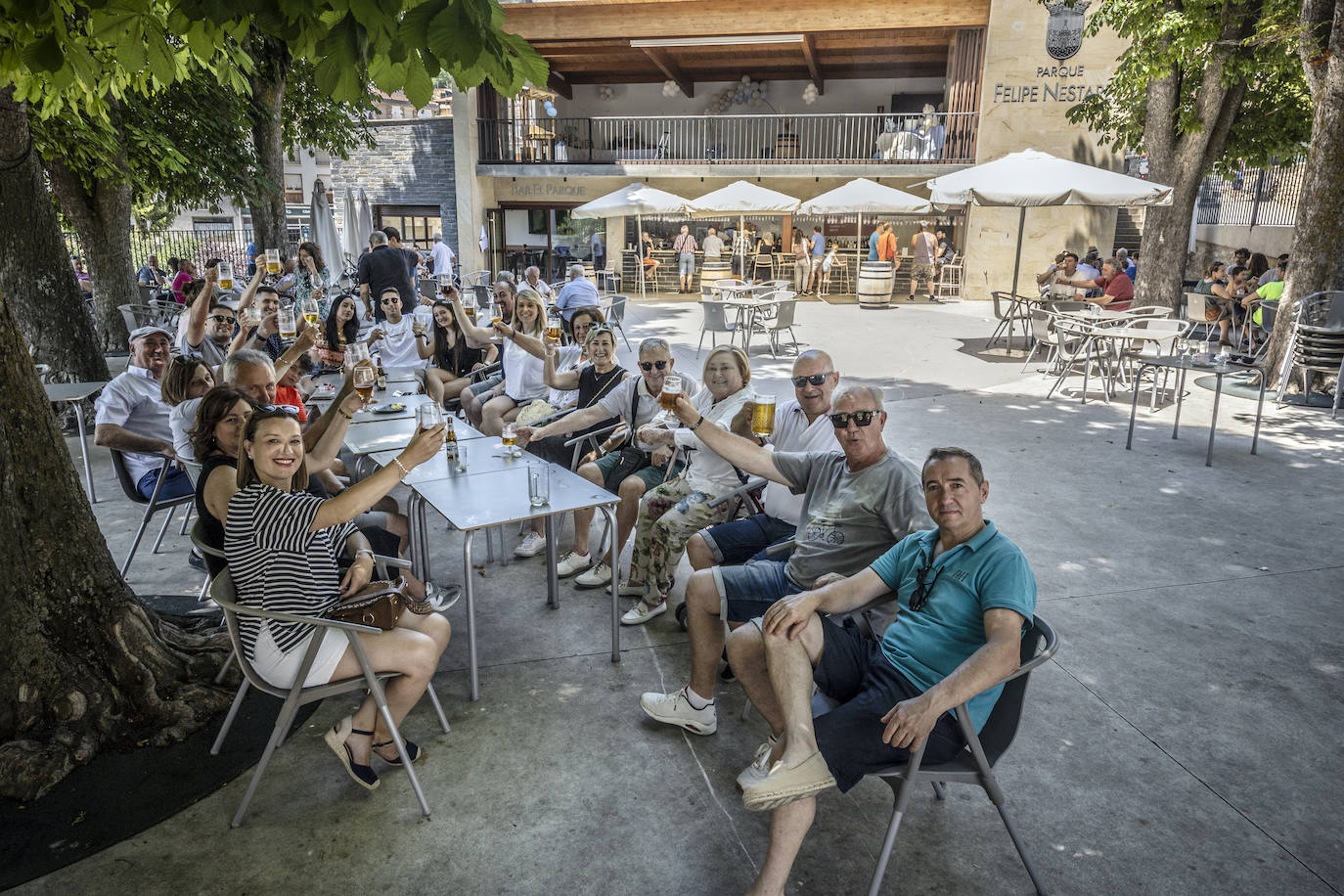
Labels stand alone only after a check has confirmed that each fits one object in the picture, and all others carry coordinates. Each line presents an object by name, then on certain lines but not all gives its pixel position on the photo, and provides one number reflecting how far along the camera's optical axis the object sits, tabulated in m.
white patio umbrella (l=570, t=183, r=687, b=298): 15.00
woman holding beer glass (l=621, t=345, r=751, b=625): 3.88
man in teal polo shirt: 2.24
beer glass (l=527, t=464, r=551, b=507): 3.53
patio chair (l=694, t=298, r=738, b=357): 11.01
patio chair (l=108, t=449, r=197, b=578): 4.28
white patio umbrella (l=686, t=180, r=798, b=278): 14.90
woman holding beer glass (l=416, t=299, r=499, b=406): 6.71
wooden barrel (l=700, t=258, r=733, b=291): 19.27
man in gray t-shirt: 2.96
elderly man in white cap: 4.39
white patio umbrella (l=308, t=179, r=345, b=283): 13.01
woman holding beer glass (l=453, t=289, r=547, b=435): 5.91
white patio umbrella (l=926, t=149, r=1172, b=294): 10.13
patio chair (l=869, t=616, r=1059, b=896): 2.21
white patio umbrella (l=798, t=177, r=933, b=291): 14.28
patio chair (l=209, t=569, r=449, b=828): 2.52
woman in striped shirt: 2.55
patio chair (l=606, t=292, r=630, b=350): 11.57
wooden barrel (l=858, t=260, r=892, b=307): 16.77
